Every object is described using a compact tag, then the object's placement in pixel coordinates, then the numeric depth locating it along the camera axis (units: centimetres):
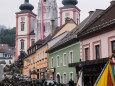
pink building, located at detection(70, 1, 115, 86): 2214
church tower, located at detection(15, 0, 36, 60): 10525
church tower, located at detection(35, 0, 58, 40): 10204
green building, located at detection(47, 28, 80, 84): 2989
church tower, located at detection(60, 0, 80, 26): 10062
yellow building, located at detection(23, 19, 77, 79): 4492
